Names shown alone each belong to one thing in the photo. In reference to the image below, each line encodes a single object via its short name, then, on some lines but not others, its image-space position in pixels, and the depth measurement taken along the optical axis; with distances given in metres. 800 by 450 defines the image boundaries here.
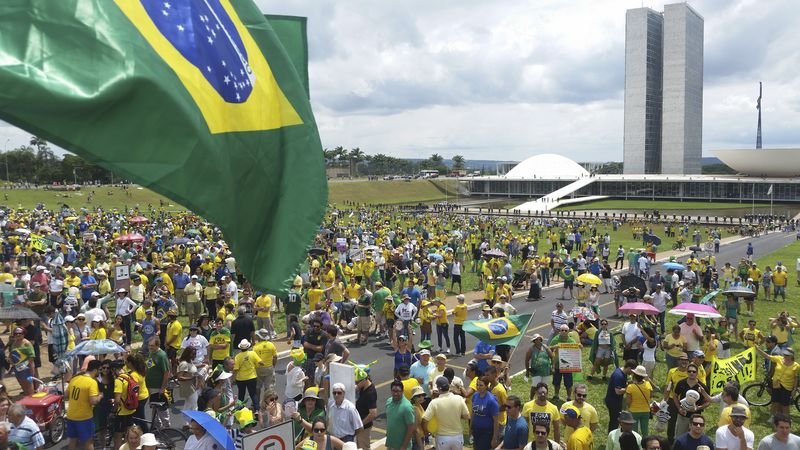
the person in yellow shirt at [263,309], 15.26
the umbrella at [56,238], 26.09
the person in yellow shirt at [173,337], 11.87
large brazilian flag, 3.00
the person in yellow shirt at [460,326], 14.62
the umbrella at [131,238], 25.70
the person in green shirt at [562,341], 11.38
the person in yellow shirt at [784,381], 10.59
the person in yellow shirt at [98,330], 11.39
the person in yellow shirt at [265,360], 10.58
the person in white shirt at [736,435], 7.37
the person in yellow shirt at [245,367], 10.26
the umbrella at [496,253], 25.75
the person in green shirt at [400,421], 7.97
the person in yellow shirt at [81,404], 8.48
